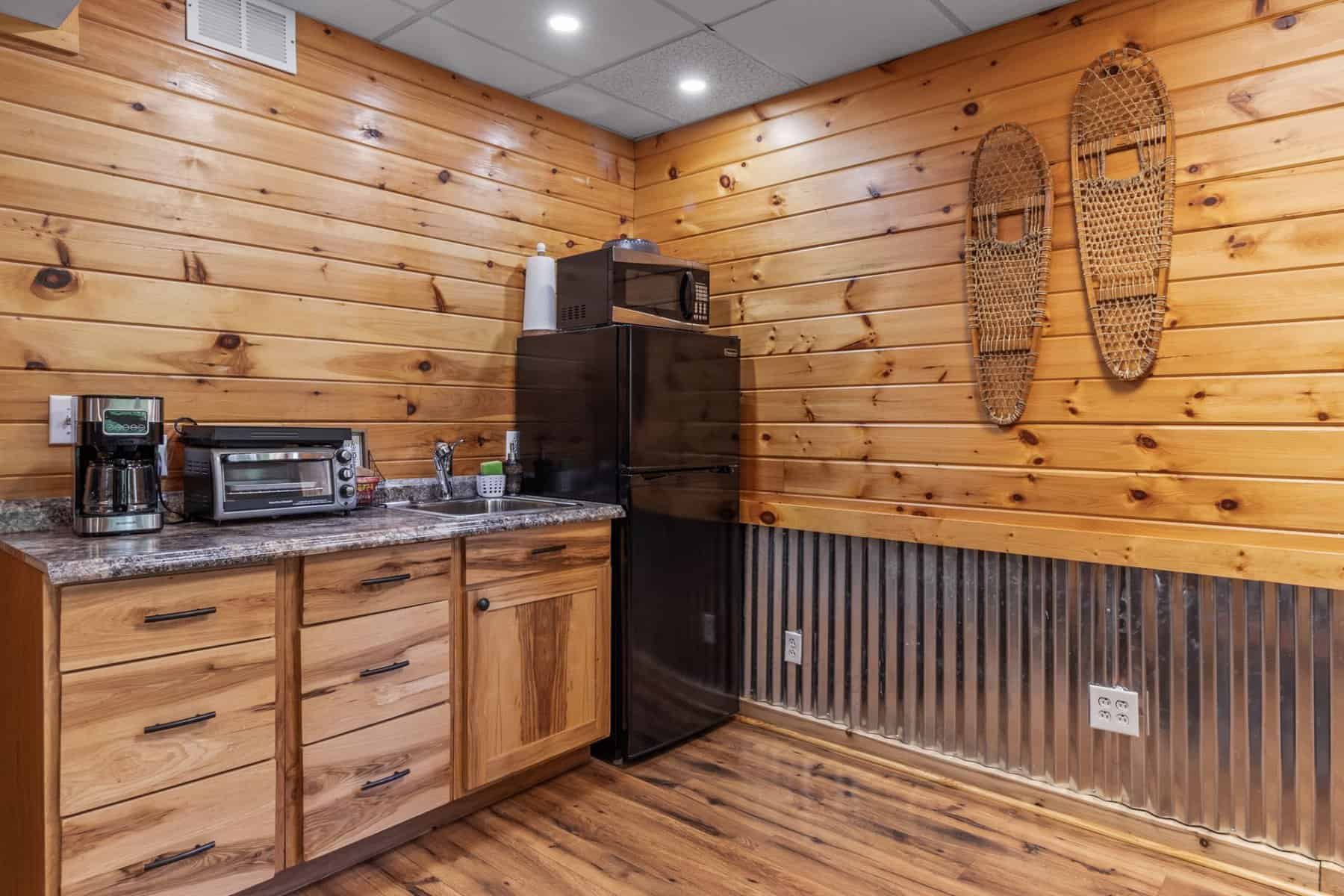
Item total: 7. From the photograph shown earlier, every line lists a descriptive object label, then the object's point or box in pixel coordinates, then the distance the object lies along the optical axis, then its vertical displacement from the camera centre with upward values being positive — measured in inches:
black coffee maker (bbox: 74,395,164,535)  75.6 -0.9
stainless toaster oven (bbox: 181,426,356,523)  85.0 -2.2
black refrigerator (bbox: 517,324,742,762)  108.7 -5.2
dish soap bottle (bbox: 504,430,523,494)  121.7 -3.9
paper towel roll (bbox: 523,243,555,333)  123.0 +24.4
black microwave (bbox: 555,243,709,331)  113.4 +23.7
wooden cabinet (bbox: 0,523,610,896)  63.7 -24.7
